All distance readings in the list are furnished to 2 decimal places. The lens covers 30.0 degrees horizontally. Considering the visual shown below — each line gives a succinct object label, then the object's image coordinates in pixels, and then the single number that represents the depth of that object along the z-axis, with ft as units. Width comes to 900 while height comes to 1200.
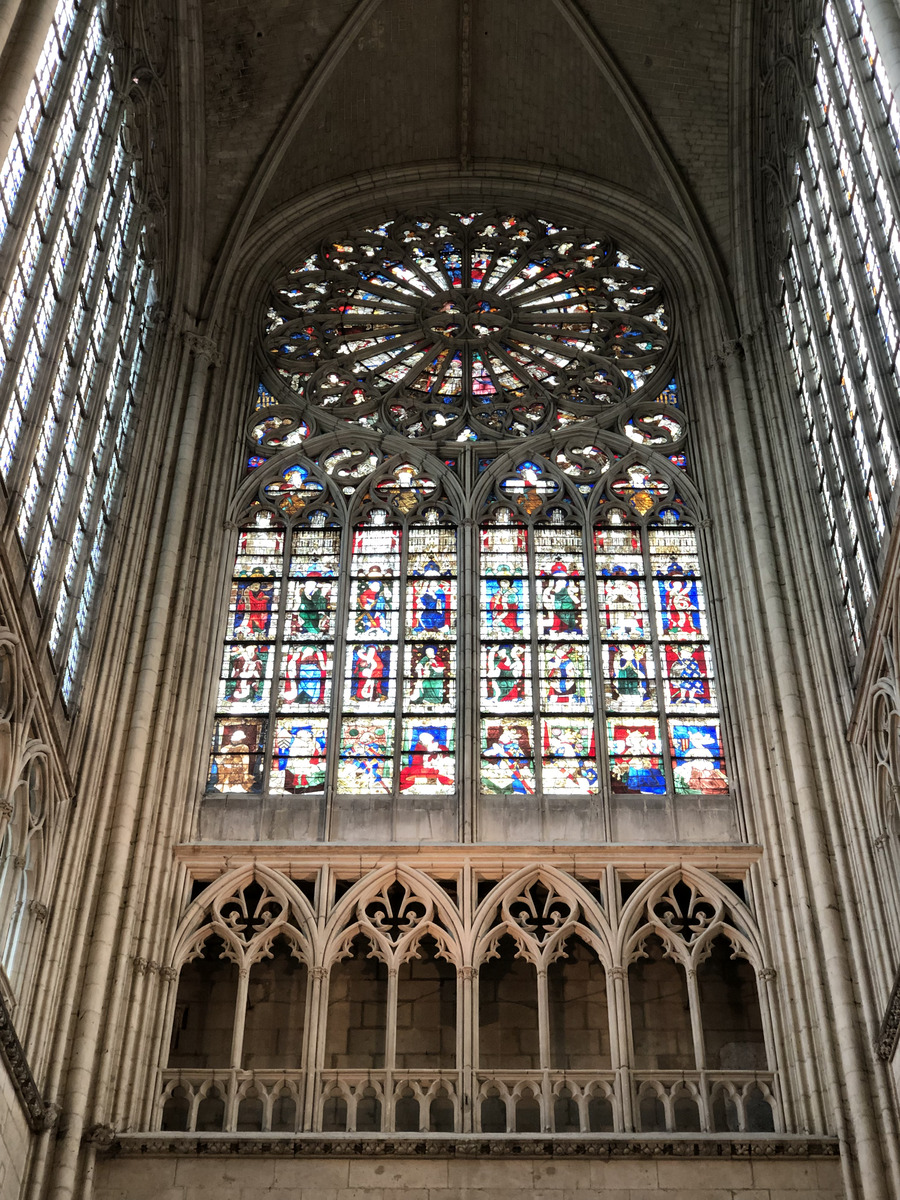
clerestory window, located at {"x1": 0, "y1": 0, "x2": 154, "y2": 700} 41.60
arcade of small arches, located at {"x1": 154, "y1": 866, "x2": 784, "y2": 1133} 44.34
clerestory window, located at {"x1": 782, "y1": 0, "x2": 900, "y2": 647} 44.16
